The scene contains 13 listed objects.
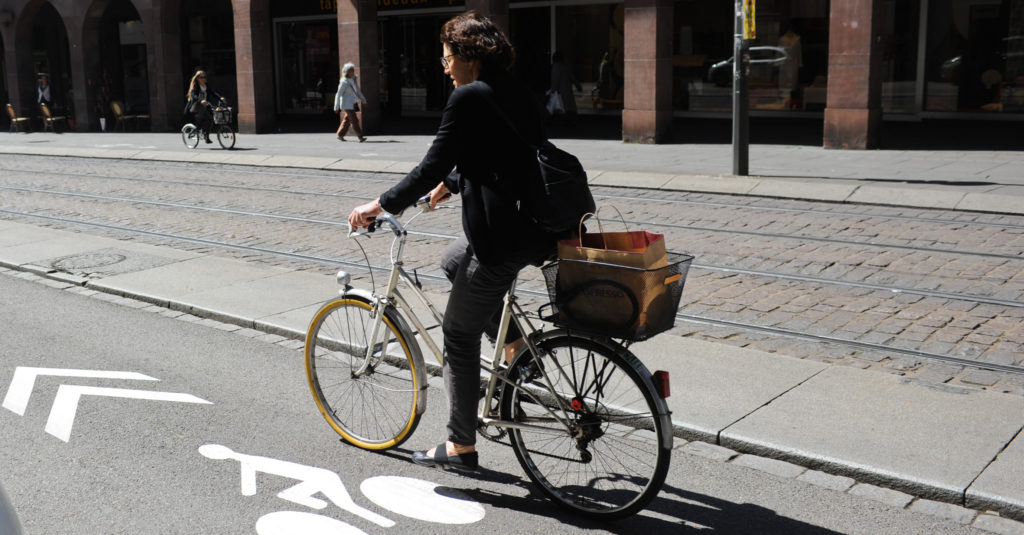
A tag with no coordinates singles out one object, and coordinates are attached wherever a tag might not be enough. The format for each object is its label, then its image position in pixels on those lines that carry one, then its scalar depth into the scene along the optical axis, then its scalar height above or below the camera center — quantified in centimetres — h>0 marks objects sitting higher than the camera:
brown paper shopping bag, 377 -65
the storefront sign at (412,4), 2902 +294
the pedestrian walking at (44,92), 3212 +69
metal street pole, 1445 +6
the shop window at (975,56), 2111 +91
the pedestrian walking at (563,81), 2477 +61
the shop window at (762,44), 2344 +114
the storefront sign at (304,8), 3086 +311
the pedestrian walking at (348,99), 2283 +24
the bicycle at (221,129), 2241 -37
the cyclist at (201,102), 2325 +23
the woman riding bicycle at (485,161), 399 -21
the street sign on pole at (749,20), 1430 +115
